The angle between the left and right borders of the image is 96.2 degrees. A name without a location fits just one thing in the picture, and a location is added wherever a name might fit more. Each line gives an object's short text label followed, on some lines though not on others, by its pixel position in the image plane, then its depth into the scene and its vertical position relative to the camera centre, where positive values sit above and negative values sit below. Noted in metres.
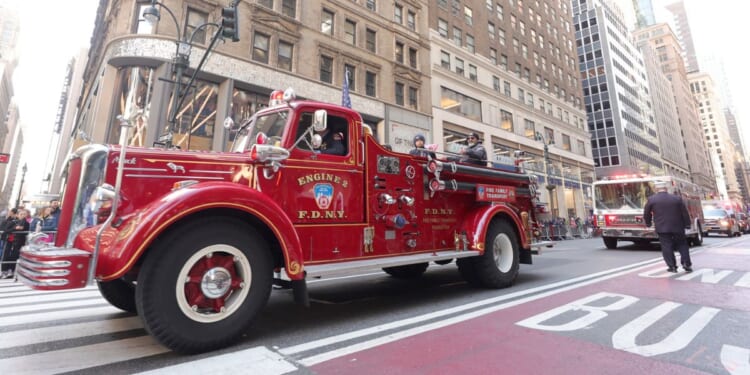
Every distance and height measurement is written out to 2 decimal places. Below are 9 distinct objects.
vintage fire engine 2.80 +0.21
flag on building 12.54 +5.74
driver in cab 4.45 +1.30
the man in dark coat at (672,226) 7.25 +0.23
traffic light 8.53 +5.51
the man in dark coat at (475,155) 6.19 +1.56
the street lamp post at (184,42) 8.55 +5.49
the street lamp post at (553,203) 34.98 +3.80
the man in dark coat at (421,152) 5.47 +1.42
